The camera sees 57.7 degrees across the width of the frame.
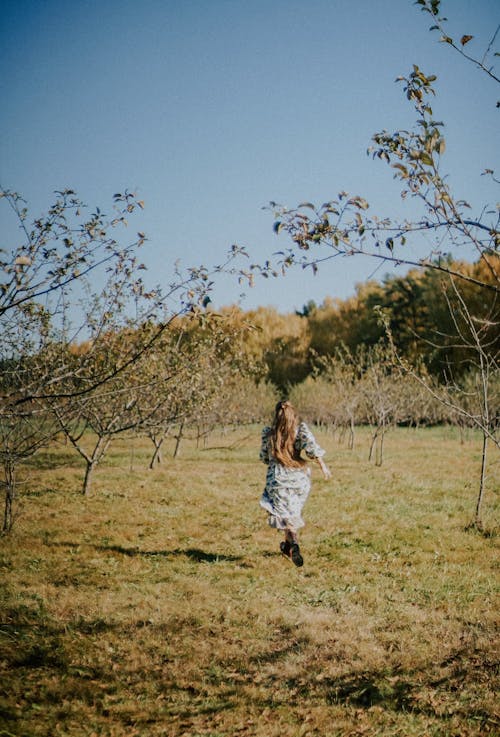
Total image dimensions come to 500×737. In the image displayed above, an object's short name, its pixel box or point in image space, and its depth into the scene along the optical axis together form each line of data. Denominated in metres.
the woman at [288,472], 6.19
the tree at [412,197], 2.96
